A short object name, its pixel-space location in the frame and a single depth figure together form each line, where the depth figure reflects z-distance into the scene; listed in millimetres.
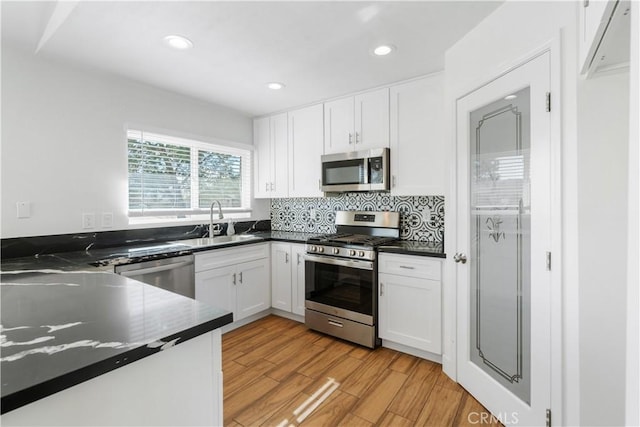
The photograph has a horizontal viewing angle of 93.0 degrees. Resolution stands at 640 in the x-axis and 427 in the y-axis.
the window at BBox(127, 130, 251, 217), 2836
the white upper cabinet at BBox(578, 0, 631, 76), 882
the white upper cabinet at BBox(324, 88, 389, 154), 2865
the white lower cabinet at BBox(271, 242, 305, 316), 3203
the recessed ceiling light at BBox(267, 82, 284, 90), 2775
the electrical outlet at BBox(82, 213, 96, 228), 2453
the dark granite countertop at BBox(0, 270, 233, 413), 651
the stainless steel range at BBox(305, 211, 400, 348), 2646
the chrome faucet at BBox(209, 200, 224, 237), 3328
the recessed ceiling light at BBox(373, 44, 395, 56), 2131
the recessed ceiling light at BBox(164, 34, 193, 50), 1983
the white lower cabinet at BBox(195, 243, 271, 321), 2752
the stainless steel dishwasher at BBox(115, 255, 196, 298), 2234
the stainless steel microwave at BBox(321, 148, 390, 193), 2820
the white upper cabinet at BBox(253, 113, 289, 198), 3605
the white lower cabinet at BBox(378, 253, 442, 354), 2385
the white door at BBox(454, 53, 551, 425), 1506
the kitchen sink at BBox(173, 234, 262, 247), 2900
